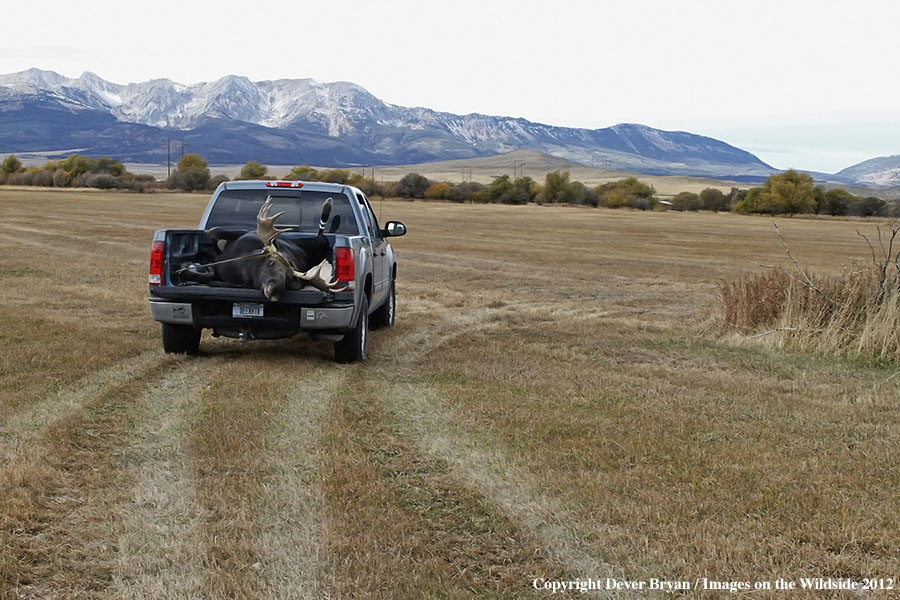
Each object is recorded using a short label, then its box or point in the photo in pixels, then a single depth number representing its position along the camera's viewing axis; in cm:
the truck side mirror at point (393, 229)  1193
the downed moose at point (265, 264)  891
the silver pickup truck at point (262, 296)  902
